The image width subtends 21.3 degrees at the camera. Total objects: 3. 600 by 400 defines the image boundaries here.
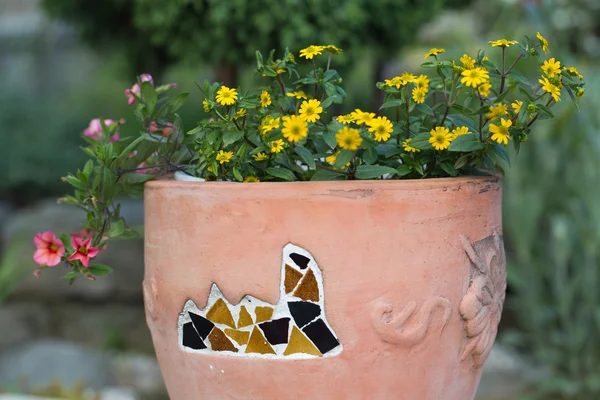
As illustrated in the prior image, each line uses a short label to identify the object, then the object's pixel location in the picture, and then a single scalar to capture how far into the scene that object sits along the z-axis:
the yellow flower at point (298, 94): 1.59
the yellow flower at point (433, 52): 1.58
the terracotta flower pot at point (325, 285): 1.53
